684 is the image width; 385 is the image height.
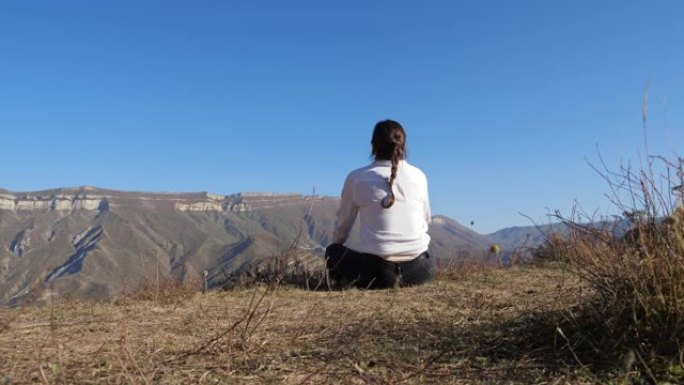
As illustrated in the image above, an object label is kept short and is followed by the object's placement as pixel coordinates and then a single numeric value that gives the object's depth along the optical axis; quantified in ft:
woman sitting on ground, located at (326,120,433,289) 16.48
